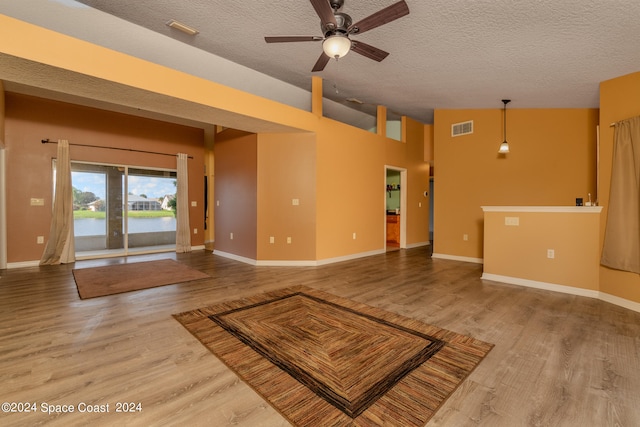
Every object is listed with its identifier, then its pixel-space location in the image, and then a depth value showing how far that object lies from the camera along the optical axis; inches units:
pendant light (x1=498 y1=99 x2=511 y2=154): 210.6
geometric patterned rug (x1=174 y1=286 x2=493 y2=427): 66.1
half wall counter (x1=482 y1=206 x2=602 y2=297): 149.9
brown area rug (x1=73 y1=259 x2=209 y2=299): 156.3
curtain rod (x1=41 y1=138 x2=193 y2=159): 223.5
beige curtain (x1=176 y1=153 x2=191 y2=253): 290.0
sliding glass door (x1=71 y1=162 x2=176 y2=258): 250.1
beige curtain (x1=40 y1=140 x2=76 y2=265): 221.3
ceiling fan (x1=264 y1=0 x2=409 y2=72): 94.4
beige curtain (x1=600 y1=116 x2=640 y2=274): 132.6
